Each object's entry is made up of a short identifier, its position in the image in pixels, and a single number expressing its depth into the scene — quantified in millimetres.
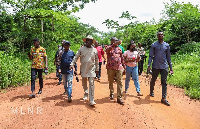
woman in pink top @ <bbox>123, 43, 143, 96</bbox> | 6141
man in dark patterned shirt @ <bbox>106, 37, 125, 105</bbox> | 5309
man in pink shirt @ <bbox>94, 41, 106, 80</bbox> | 8317
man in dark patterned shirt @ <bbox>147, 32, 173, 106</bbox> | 5598
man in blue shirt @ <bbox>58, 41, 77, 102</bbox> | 5293
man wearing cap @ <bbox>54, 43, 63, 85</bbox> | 7342
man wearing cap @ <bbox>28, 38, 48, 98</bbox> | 5770
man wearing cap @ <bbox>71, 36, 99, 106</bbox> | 4953
